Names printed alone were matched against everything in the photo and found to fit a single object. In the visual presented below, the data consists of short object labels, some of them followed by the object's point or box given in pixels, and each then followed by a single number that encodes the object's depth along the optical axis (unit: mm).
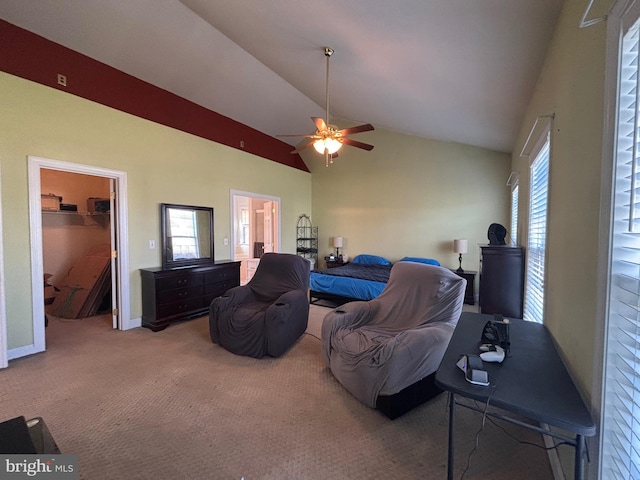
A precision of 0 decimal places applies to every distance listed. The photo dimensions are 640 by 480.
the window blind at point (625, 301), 859
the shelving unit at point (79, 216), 4836
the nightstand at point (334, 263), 6512
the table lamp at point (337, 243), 6555
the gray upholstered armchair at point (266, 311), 2967
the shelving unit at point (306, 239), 6991
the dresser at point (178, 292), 3811
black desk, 1000
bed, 4457
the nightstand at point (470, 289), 5012
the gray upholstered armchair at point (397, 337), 2082
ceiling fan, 3154
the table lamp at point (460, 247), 5195
